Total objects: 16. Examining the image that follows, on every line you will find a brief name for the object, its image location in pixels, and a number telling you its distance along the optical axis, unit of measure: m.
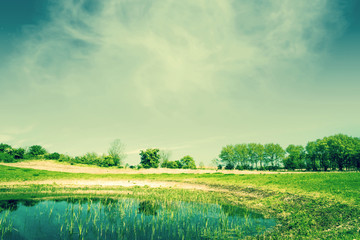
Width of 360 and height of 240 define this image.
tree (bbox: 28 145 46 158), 94.64
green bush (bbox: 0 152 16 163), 64.96
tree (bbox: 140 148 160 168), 101.07
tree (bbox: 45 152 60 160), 81.94
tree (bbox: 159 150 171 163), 137.27
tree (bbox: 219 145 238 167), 151.62
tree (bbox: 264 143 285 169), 148.88
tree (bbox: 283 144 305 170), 141.00
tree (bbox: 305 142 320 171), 128.38
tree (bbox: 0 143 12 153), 78.22
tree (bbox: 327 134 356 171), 112.68
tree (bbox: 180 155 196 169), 140.51
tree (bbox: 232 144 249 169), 149.88
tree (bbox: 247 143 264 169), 150.12
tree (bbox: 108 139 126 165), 100.26
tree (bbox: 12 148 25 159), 72.31
